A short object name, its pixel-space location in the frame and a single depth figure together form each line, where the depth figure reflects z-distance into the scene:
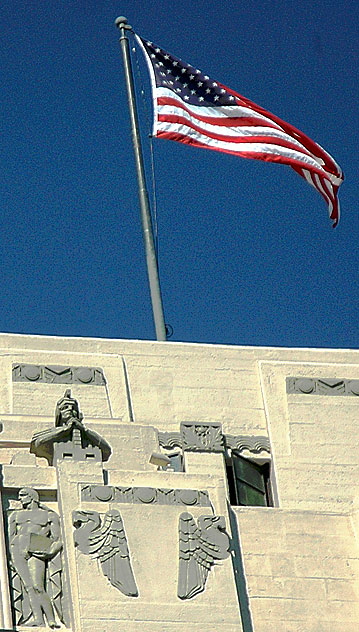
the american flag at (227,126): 38.81
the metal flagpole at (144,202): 38.03
